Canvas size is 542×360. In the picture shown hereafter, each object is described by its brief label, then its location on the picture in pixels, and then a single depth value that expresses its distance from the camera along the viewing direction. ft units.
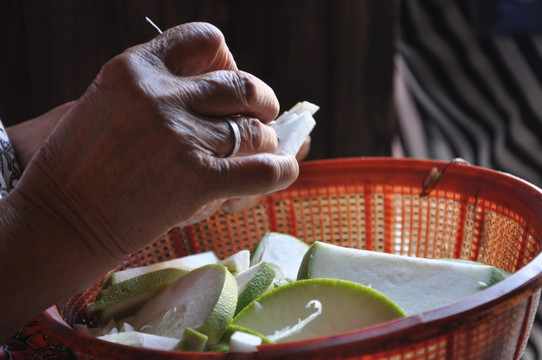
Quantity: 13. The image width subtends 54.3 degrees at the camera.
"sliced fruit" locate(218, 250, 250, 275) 3.22
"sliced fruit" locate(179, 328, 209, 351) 2.26
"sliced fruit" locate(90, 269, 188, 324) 2.96
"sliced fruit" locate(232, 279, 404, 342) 2.30
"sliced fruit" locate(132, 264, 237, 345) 2.41
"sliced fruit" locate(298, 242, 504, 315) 2.62
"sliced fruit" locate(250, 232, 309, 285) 3.51
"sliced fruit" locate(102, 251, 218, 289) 3.21
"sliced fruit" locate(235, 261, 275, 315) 2.78
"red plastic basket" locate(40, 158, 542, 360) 1.80
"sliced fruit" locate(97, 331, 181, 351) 2.32
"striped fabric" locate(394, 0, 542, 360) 7.01
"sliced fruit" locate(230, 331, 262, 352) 1.83
